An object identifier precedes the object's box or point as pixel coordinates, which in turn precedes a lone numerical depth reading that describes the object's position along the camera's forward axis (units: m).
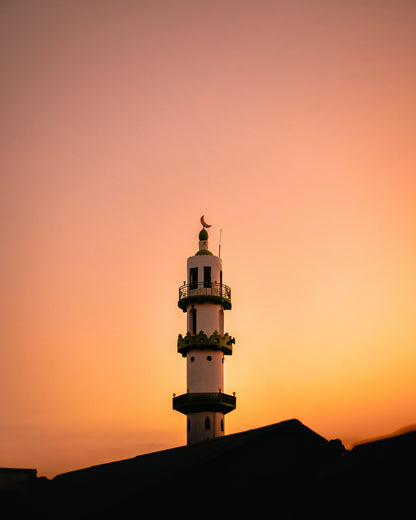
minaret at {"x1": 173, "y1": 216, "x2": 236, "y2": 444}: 79.19
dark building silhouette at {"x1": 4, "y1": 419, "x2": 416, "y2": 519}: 31.33
